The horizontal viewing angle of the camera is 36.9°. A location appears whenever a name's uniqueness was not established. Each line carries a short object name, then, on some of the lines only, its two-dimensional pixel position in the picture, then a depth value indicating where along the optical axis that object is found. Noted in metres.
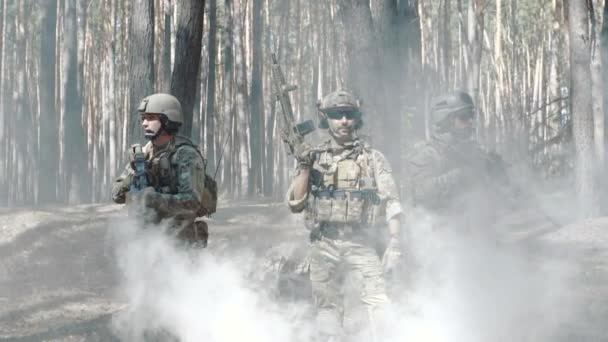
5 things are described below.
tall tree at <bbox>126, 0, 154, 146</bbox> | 10.32
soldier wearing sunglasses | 6.01
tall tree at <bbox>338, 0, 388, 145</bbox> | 10.13
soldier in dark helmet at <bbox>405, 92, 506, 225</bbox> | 7.25
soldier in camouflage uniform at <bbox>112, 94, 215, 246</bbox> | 5.58
